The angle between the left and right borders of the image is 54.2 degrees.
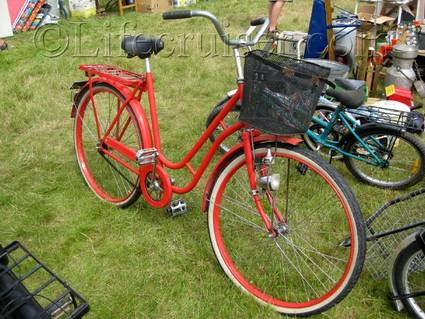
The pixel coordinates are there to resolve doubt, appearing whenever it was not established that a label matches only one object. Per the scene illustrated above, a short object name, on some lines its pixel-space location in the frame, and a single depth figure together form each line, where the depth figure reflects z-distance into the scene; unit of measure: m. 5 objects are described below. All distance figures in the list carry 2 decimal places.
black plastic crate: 1.36
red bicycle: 2.02
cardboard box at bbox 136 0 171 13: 9.39
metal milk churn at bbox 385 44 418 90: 4.65
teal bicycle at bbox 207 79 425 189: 3.07
